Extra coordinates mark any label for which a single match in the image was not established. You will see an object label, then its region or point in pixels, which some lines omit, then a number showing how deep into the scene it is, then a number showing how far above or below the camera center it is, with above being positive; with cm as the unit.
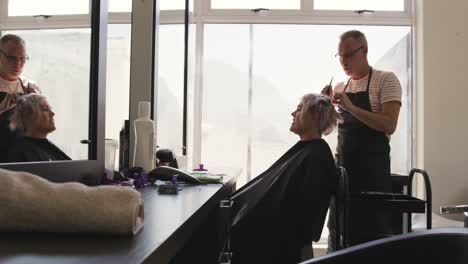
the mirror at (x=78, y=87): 108 +16
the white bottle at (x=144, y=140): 176 +0
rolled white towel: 64 -11
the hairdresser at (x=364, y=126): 244 +10
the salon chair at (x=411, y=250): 88 -23
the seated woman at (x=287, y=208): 160 -28
